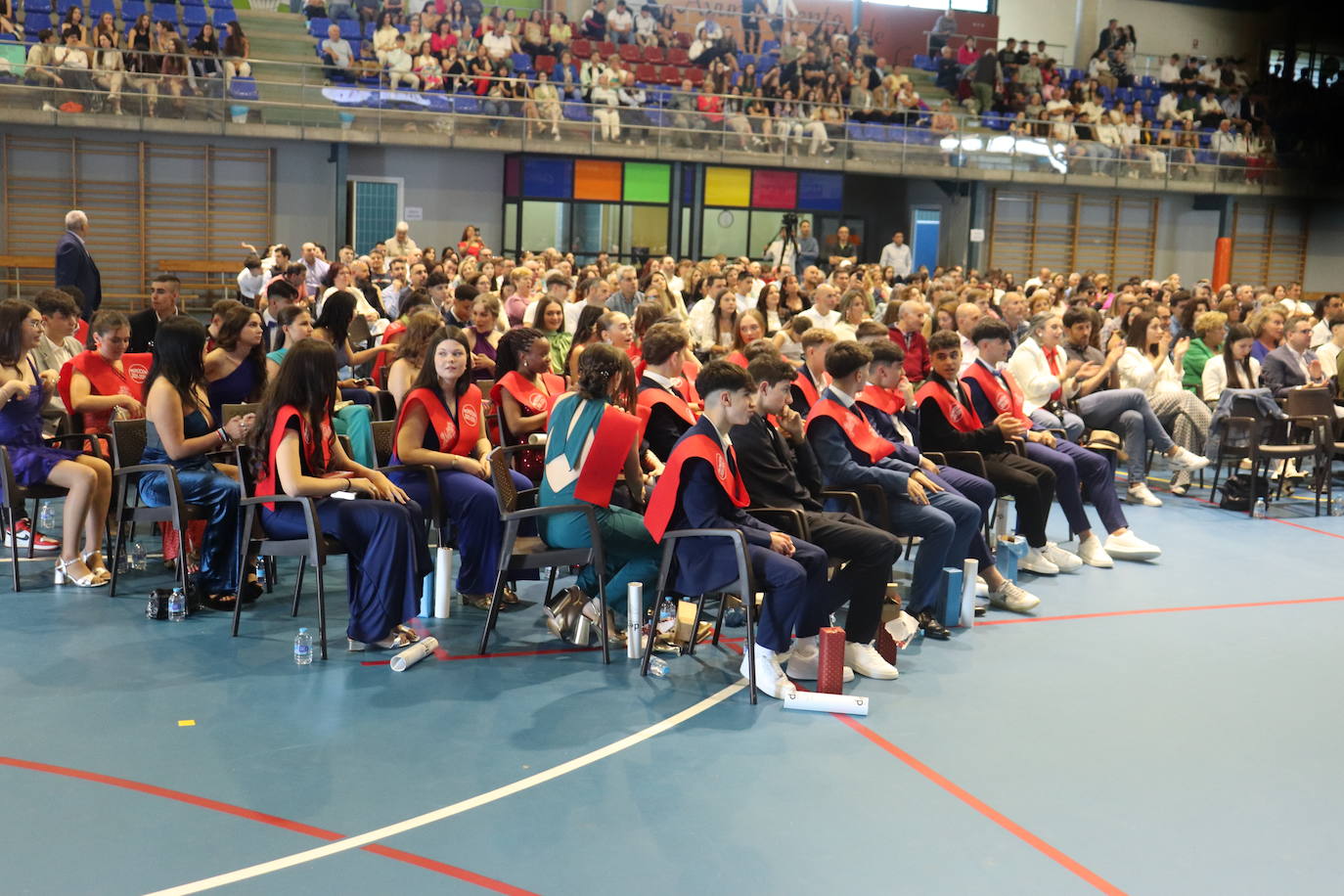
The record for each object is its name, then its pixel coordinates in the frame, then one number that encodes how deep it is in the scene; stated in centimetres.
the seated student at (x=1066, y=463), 638
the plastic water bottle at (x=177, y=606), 496
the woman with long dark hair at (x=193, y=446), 508
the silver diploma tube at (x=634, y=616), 470
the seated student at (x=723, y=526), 433
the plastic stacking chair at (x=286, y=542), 453
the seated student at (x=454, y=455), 510
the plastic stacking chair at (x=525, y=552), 460
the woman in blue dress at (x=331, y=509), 459
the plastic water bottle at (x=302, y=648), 449
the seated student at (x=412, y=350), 575
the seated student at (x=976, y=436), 614
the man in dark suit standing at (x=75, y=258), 878
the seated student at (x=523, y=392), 575
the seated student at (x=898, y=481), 519
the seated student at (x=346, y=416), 523
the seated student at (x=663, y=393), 518
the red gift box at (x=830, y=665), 430
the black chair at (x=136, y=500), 500
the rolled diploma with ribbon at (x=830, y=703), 422
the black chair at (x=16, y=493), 514
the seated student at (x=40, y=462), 532
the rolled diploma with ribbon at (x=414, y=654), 447
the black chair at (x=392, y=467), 510
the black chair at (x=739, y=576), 425
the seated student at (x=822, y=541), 463
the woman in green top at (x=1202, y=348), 876
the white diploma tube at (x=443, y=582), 512
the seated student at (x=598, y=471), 471
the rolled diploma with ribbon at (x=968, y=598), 536
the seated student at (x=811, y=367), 602
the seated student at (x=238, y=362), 543
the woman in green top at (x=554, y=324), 741
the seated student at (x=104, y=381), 567
